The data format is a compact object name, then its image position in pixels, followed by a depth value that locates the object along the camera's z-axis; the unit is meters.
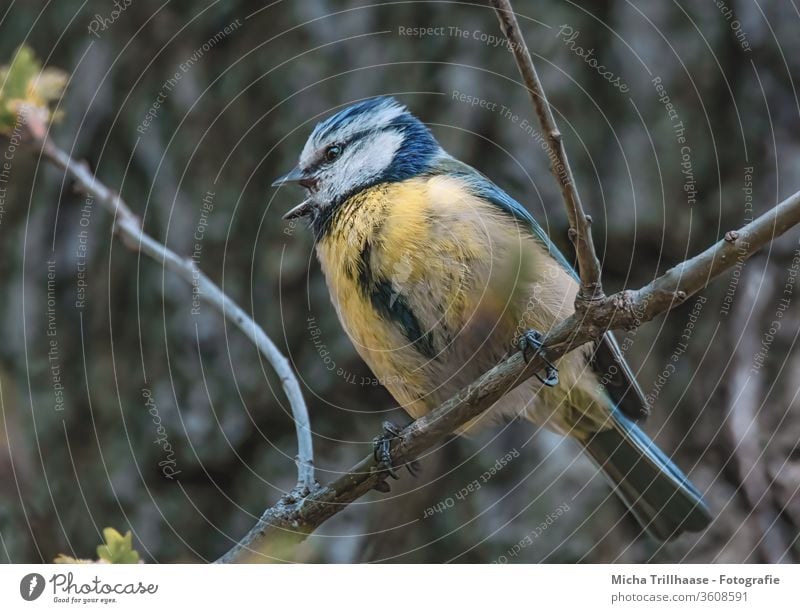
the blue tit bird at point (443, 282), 2.87
